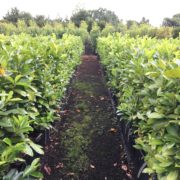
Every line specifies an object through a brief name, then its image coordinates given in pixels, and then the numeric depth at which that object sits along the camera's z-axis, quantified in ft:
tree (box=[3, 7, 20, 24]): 98.33
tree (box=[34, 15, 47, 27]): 89.46
